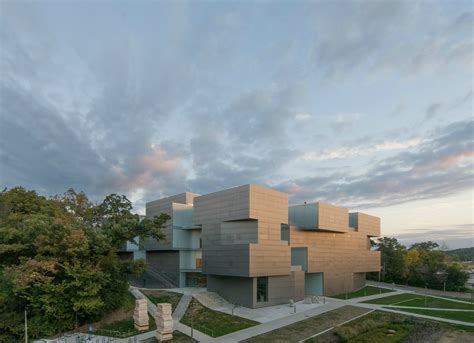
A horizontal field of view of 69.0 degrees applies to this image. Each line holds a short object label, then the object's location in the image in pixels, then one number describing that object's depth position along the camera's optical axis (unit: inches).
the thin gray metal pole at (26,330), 1007.3
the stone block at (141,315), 1127.0
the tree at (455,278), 2267.5
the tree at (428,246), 3196.4
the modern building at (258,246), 1435.8
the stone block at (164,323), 1022.4
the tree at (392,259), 2561.5
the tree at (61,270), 1087.6
